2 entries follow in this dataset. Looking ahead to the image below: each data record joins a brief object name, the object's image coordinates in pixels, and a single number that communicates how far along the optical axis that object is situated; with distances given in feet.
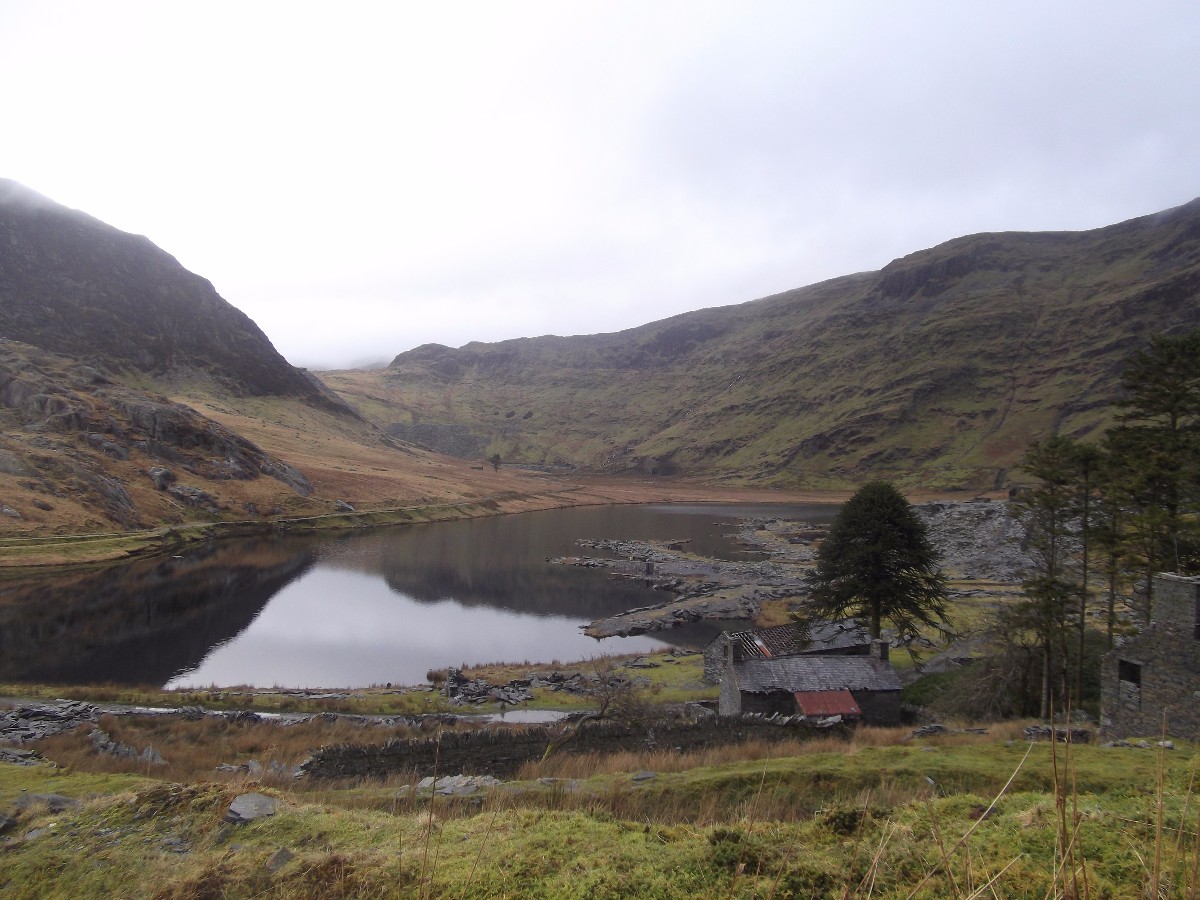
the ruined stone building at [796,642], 98.32
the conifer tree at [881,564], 102.42
